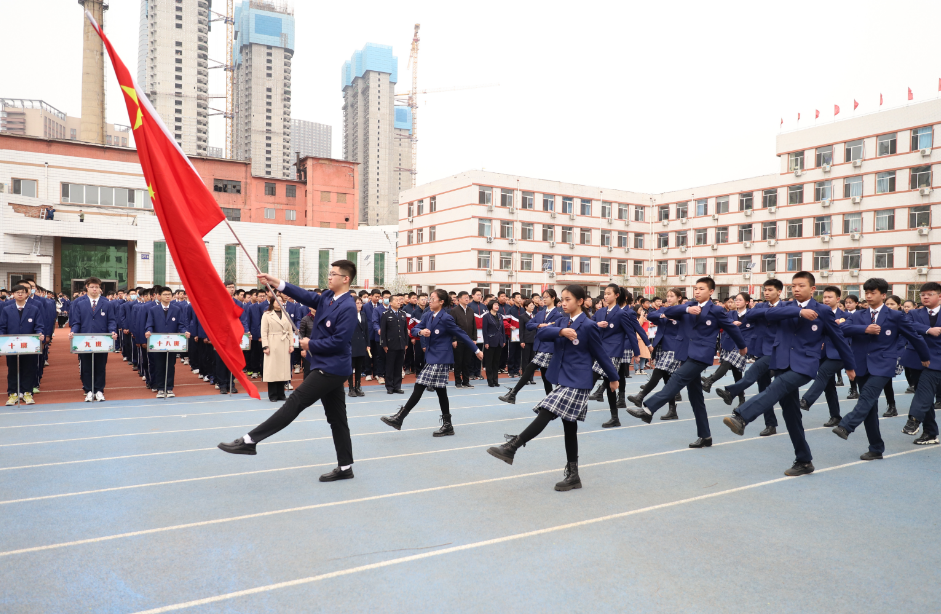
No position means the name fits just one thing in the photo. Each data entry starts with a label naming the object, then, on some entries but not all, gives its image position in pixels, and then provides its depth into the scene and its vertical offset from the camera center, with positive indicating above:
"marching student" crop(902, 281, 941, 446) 7.53 -0.88
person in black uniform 12.34 -0.64
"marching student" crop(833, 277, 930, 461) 7.02 -0.50
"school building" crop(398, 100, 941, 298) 40.53 +7.49
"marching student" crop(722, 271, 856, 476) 6.26 -0.46
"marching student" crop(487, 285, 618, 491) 5.64 -0.65
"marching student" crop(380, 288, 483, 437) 8.03 -0.65
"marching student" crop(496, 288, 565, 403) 9.29 -0.73
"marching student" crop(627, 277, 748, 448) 7.55 -0.42
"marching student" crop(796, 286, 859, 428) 7.75 -0.83
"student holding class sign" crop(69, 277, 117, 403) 10.73 -0.24
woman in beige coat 11.02 -0.71
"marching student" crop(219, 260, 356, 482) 5.58 -0.52
